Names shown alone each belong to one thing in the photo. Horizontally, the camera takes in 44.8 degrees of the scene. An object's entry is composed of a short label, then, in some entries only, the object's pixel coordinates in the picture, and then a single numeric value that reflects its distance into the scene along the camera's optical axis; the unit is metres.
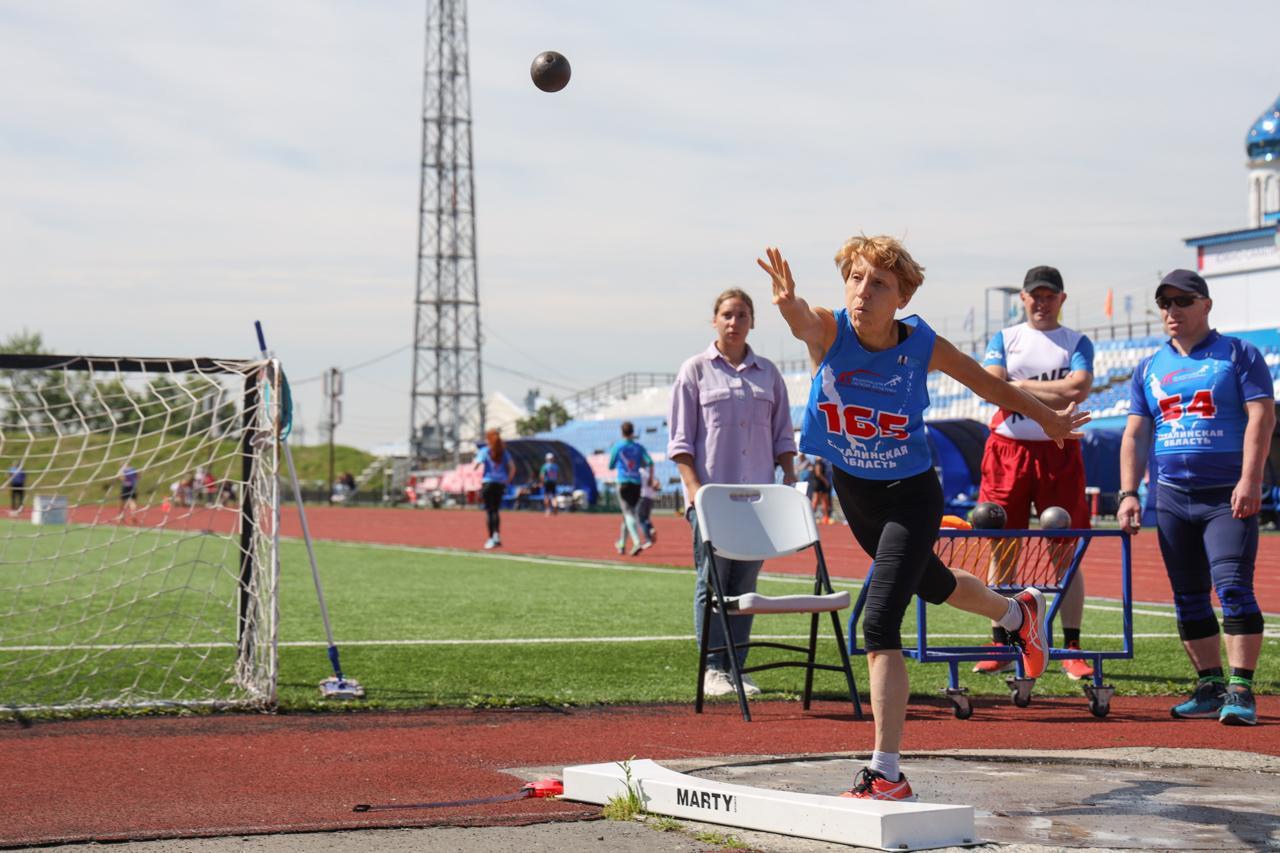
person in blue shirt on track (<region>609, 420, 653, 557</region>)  22.83
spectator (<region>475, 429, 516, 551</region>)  24.67
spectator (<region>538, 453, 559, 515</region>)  44.81
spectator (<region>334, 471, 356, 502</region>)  75.25
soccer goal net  8.34
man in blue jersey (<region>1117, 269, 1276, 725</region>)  7.52
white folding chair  7.59
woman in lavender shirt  8.51
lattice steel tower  75.25
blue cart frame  7.60
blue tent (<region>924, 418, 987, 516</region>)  35.69
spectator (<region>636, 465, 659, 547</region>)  24.27
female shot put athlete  5.25
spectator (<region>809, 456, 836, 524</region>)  37.78
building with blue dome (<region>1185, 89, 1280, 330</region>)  50.09
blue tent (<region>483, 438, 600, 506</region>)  55.00
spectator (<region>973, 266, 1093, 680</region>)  8.74
